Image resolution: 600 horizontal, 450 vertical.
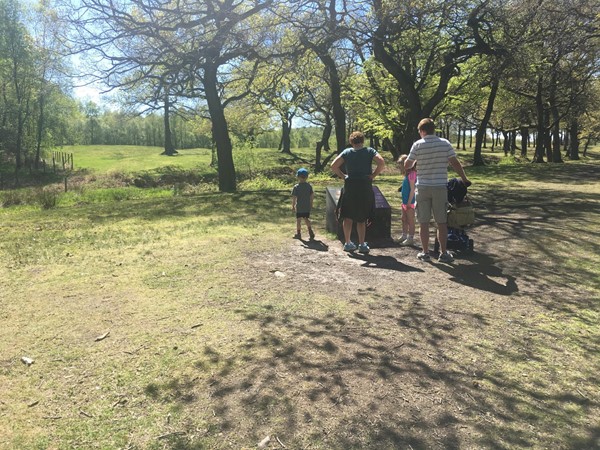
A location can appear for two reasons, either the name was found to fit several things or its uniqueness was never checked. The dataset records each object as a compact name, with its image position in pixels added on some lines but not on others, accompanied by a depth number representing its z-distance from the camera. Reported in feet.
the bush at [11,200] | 53.93
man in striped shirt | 19.66
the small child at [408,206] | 23.61
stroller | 21.12
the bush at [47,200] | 48.75
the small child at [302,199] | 26.63
